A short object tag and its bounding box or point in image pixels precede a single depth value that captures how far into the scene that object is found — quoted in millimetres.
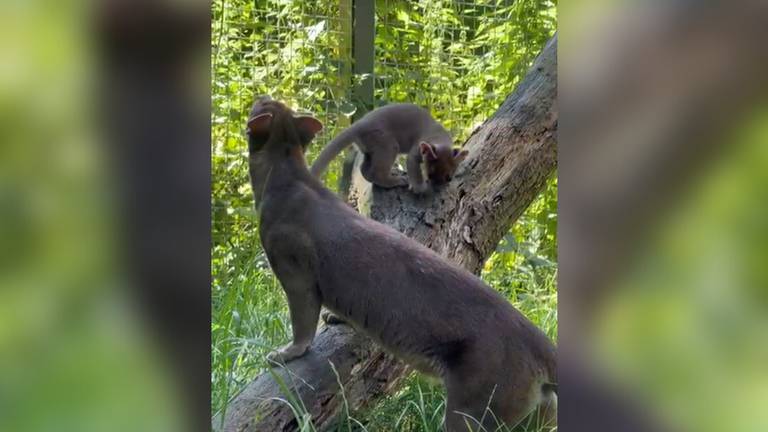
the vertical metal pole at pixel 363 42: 6055
